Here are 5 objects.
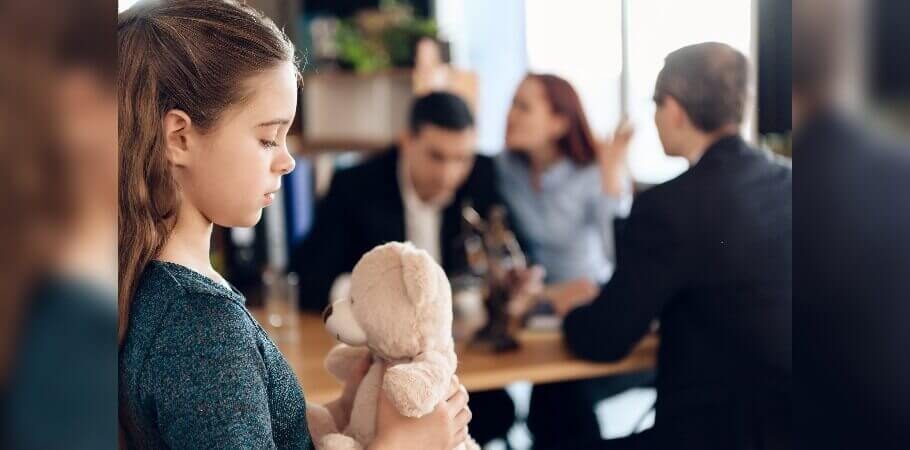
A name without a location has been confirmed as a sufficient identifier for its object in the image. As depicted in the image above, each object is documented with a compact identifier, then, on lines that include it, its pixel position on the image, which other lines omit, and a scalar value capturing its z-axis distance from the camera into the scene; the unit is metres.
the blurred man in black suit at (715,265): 1.19
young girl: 0.75
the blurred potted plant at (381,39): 4.79
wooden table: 1.38
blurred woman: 2.84
